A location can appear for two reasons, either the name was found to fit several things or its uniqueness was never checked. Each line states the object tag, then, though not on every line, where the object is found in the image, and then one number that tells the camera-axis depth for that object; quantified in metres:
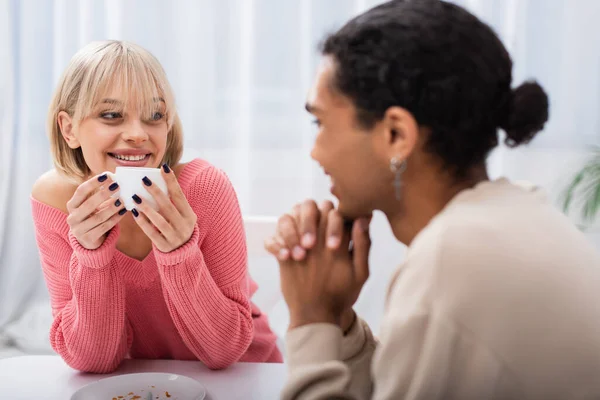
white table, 1.08
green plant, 2.28
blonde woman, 1.31
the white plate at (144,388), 1.06
